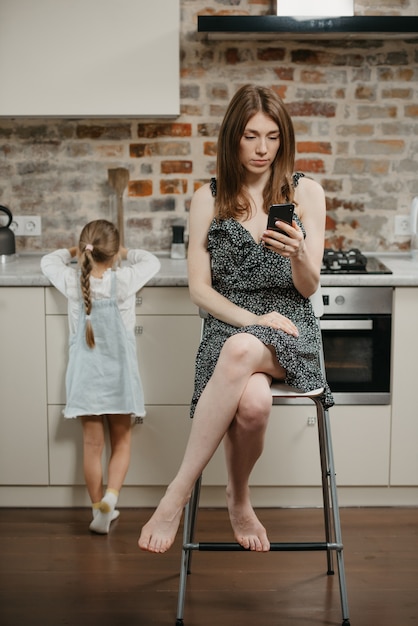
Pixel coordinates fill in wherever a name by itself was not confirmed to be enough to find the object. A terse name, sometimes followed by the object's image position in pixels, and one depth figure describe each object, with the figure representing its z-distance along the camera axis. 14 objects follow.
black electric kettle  3.74
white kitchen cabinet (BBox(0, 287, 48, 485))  3.42
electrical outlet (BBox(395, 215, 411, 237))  3.96
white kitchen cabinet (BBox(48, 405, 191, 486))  3.48
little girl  3.25
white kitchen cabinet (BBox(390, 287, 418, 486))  3.39
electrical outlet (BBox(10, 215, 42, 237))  3.97
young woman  2.44
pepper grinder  3.85
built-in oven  3.38
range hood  3.42
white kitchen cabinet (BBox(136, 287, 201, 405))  3.42
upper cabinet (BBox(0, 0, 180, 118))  3.54
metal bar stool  2.55
